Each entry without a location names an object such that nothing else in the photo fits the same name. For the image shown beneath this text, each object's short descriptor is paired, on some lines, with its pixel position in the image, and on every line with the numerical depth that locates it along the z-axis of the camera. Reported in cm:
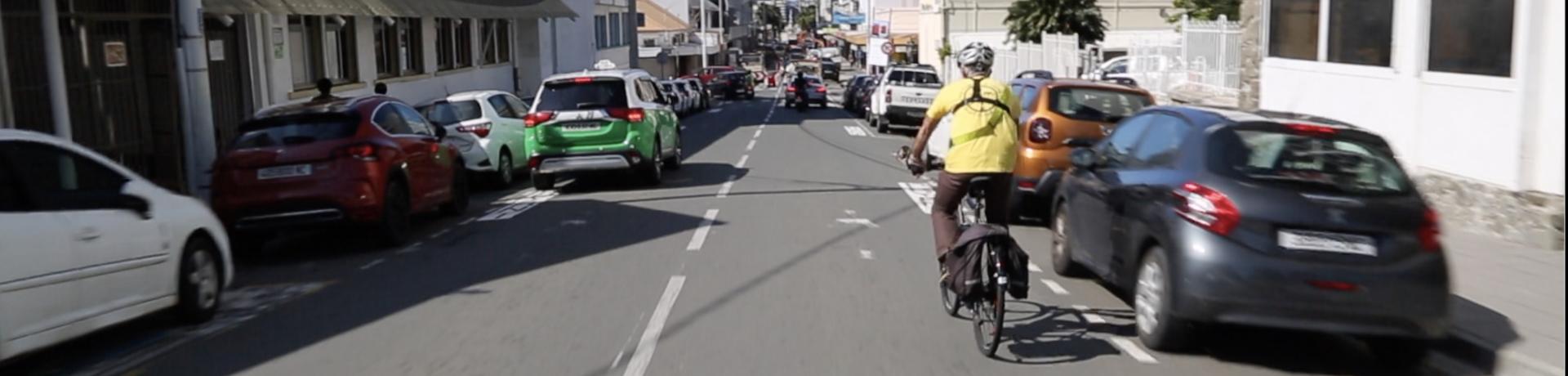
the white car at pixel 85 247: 699
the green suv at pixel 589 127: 1728
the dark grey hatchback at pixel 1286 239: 700
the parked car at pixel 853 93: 4462
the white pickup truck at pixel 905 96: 3061
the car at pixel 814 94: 4722
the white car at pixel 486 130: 1816
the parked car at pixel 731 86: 6094
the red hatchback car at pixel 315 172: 1177
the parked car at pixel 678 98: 3916
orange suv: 1336
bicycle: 720
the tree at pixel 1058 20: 4453
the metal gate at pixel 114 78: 1381
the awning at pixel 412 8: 1783
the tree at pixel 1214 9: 3581
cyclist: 781
